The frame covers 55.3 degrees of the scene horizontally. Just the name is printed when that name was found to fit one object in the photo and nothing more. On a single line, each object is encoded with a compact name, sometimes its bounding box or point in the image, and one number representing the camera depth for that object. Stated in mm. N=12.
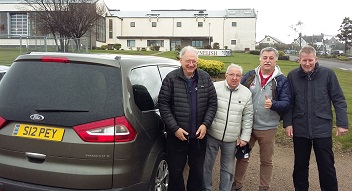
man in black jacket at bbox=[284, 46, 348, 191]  3844
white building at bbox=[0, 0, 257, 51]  64750
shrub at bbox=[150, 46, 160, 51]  53344
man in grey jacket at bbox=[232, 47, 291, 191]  3955
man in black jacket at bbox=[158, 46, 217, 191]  3551
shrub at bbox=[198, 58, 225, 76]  14133
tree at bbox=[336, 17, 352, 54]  66312
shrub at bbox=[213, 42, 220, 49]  59500
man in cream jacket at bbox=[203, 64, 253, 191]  3848
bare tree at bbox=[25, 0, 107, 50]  33875
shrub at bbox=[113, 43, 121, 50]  53781
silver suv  2910
